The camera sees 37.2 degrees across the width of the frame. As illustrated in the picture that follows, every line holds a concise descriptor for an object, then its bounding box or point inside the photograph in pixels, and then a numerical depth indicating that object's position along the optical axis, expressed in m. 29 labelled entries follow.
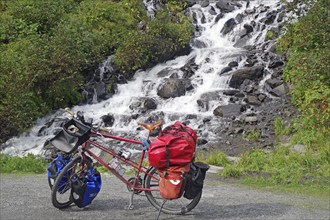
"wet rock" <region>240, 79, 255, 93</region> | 17.31
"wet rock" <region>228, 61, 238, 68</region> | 19.01
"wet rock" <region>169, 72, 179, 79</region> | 18.97
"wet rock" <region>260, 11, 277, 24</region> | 21.76
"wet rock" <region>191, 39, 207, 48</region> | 21.48
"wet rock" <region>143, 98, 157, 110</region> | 17.18
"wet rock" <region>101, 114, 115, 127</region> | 16.43
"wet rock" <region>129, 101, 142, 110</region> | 17.36
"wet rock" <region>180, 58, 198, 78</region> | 19.03
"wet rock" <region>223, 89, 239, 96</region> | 17.20
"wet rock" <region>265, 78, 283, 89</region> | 16.97
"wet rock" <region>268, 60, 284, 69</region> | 18.12
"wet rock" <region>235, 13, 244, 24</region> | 22.50
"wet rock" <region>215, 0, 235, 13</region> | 23.77
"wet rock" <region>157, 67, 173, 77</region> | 19.23
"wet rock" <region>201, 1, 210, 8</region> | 24.43
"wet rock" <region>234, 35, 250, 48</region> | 21.08
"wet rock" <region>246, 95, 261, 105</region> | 16.38
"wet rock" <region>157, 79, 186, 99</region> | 17.78
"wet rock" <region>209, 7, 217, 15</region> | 23.88
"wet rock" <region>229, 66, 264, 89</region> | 17.80
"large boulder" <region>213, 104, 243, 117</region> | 15.85
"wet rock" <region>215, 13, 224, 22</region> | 23.29
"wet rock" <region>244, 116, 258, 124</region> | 15.03
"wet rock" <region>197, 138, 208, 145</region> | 14.08
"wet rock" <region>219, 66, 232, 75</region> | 18.70
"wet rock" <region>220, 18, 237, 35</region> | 22.30
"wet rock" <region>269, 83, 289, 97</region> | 16.44
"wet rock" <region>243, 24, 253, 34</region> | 21.72
